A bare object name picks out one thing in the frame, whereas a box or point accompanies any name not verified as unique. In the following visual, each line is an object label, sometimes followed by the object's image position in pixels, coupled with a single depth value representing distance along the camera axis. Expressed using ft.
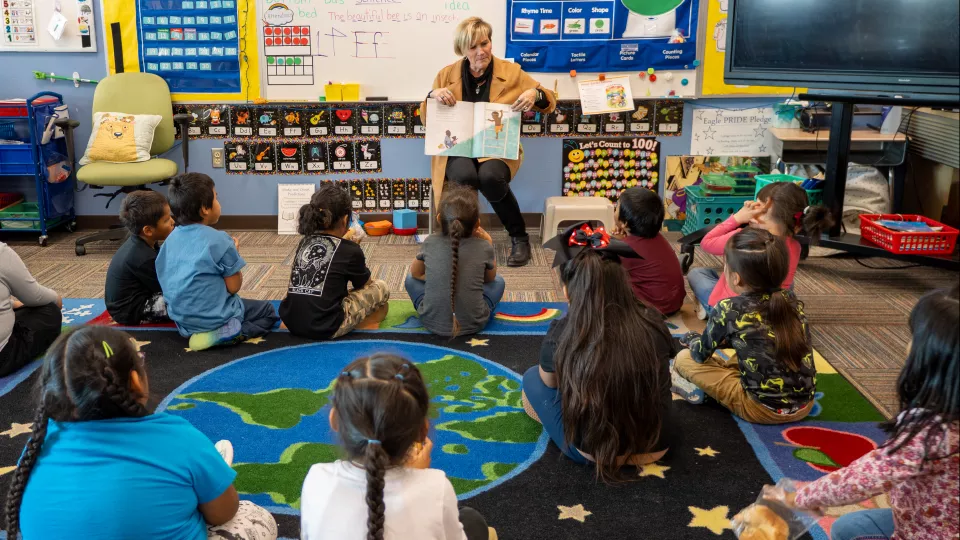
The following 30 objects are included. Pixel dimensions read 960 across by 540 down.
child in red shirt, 11.07
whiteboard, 16.39
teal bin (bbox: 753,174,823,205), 15.31
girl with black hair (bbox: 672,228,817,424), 8.29
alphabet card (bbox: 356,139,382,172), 17.34
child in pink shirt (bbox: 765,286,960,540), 4.73
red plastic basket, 13.52
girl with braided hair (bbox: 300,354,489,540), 4.92
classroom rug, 7.36
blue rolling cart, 15.88
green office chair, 15.71
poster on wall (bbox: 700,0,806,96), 16.39
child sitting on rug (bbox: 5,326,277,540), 5.23
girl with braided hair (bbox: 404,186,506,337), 10.93
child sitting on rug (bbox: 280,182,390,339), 10.96
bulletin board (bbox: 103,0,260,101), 16.53
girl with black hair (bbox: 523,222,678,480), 7.41
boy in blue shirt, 10.69
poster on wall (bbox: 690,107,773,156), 17.10
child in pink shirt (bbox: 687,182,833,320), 10.82
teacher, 15.07
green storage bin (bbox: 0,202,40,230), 16.51
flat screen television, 11.27
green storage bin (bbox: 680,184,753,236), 16.08
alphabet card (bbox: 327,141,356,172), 17.38
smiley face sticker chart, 17.34
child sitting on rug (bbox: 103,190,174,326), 11.18
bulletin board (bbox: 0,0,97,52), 16.48
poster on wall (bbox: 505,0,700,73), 16.35
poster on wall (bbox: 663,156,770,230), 17.29
